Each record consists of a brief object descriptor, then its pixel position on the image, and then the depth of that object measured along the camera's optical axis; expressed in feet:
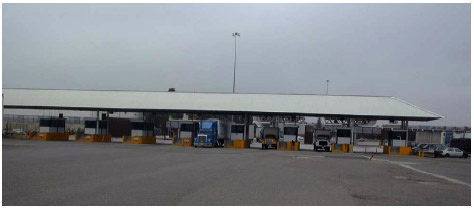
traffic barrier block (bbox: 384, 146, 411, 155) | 171.42
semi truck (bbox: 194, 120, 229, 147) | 169.78
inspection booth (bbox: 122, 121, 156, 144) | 190.19
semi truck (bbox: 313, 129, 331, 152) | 179.73
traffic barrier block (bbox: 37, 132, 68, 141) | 191.34
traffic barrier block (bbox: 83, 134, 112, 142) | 192.23
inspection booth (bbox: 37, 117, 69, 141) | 191.93
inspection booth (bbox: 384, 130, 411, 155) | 171.94
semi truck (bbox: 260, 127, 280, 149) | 183.01
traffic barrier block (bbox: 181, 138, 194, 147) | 186.96
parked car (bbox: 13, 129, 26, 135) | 217.44
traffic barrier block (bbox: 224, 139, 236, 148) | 186.96
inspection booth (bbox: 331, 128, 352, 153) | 177.37
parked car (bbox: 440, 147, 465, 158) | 165.37
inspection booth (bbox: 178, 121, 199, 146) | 188.85
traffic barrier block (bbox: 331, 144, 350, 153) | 176.32
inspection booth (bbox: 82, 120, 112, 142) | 192.75
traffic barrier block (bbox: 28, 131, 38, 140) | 195.42
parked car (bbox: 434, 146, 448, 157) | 164.04
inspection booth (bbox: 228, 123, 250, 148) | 182.91
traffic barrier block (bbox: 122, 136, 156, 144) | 189.78
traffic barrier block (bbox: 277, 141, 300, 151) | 176.89
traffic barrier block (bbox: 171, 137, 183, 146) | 190.60
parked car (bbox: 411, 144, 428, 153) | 181.92
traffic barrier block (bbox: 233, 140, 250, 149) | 181.76
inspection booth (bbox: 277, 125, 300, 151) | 181.88
